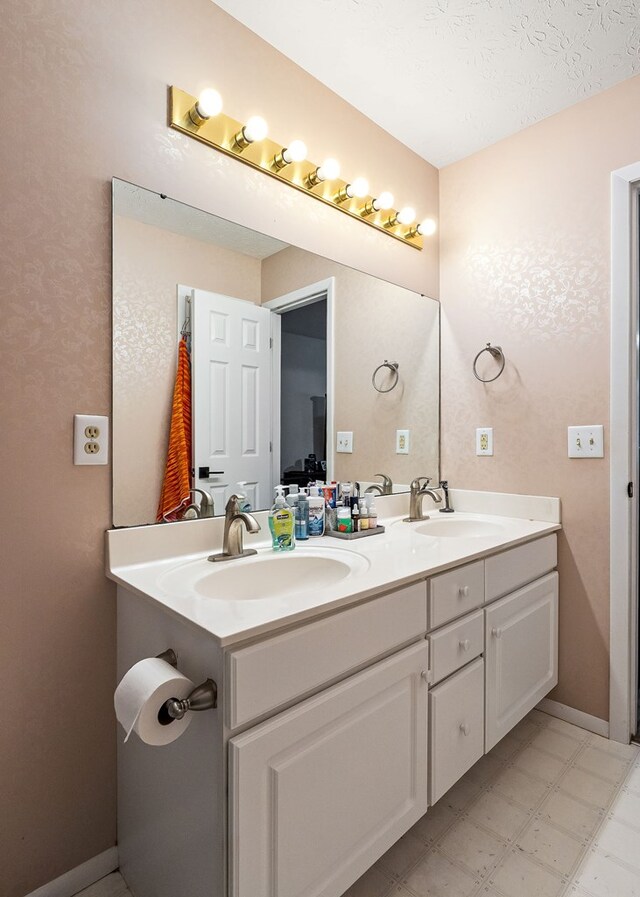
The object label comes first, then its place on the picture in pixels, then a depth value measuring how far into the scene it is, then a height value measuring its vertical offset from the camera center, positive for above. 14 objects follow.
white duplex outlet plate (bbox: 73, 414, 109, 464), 1.15 +0.02
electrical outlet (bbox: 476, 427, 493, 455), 2.05 +0.04
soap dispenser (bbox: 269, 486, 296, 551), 1.37 -0.22
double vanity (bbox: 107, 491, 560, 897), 0.86 -0.53
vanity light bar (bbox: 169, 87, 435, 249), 1.31 +0.92
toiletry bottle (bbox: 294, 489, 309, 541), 1.52 -0.21
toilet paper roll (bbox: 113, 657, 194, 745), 0.82 -0.43
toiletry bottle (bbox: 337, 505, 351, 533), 1.59 -0.23
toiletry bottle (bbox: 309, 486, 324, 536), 1.57 -0.21
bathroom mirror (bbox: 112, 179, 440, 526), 1.25 +0.29
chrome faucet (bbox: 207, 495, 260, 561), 1.28 -0.22
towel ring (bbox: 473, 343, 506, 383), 2.00 +0.41
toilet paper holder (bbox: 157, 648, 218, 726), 0.82 -0.43
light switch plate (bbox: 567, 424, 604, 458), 1.73 +0.04
